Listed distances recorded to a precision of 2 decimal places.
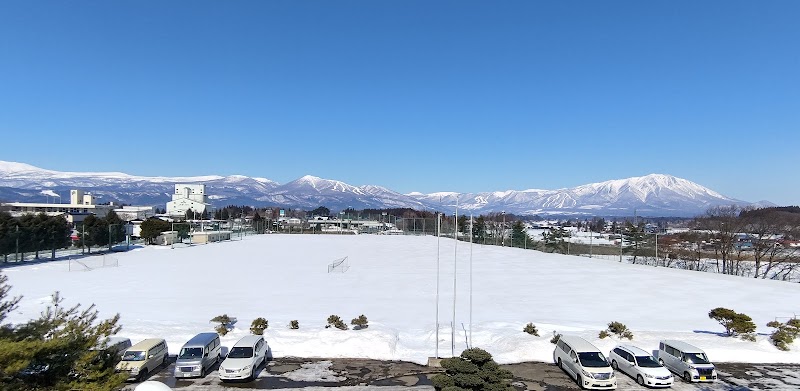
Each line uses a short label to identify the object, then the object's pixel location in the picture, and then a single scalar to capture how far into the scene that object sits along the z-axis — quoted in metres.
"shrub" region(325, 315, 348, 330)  17.22
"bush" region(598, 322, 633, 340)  16.44
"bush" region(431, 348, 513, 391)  9.23
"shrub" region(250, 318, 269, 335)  16.36
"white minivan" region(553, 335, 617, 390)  12.11
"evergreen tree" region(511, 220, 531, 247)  51.64
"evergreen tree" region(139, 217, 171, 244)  54.09
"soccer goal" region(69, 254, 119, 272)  34.34
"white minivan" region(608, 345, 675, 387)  12.42
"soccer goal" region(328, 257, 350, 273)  33.69
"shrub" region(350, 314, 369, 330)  17.36
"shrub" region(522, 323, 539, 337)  16.91
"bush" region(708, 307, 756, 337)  16.80
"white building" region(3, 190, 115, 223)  97.75
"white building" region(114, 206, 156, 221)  120.75
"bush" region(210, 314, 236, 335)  16.61
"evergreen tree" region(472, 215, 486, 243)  58.80
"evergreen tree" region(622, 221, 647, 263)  43.91
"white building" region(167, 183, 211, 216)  135.62
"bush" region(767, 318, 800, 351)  15.87
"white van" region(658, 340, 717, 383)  12.80
